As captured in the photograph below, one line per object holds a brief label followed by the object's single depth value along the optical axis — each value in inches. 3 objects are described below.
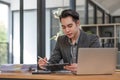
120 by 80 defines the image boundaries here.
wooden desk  107.1
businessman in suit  135.3
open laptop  110.5
